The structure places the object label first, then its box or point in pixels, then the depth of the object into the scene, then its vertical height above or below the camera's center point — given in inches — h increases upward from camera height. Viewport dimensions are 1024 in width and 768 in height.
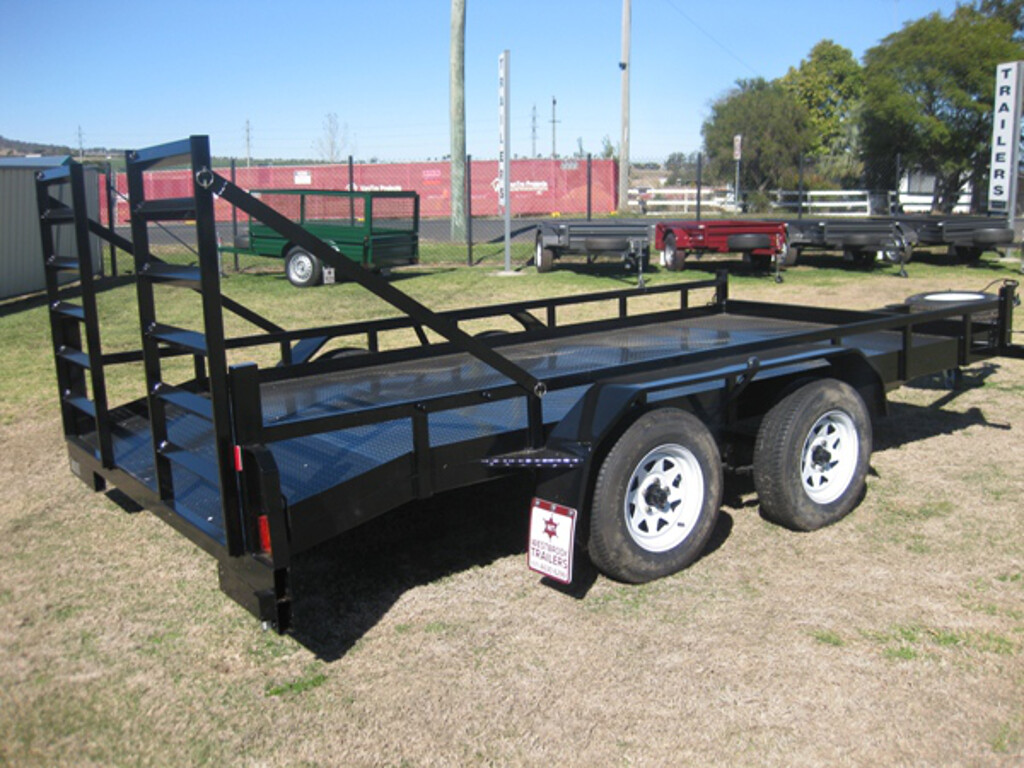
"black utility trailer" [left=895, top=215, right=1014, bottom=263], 639.1 -23.2
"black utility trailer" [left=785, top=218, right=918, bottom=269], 627.5 -25.3
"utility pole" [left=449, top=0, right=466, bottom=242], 797.2 +83.4
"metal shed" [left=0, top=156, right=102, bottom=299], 572.1 -11.8
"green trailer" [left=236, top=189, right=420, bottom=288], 595.8 -16.1
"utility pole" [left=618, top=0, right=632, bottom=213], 1120.2 +81.8
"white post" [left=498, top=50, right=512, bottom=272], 617.6 +50.3
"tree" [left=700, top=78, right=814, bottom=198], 1744.6 +117.9
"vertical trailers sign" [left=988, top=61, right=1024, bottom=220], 689.0 +41.9
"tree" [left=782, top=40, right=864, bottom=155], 2266.2 +271.0
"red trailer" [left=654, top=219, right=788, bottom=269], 601.0 -23.5
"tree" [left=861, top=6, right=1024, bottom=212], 1336.1 +148.5
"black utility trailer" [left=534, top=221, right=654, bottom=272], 597.0 -24.1
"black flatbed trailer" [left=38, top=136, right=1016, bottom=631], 123.8 -36.5
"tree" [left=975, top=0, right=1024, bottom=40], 1582.2 +303.9
